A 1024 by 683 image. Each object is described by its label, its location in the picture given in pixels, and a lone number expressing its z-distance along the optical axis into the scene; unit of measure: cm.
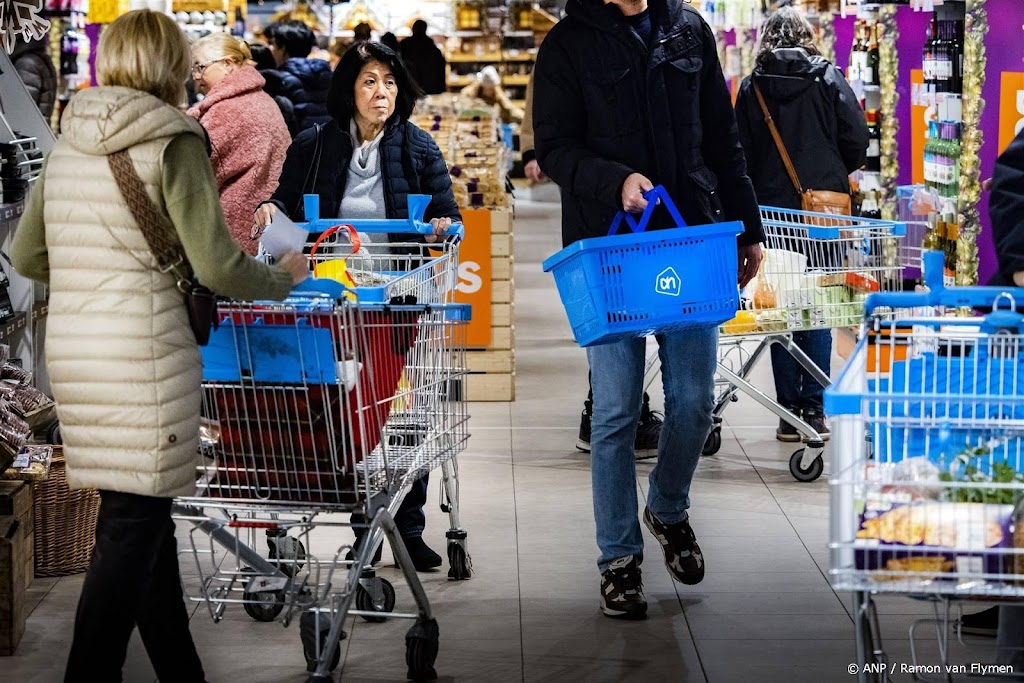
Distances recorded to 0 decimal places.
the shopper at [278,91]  941
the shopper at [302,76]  975
